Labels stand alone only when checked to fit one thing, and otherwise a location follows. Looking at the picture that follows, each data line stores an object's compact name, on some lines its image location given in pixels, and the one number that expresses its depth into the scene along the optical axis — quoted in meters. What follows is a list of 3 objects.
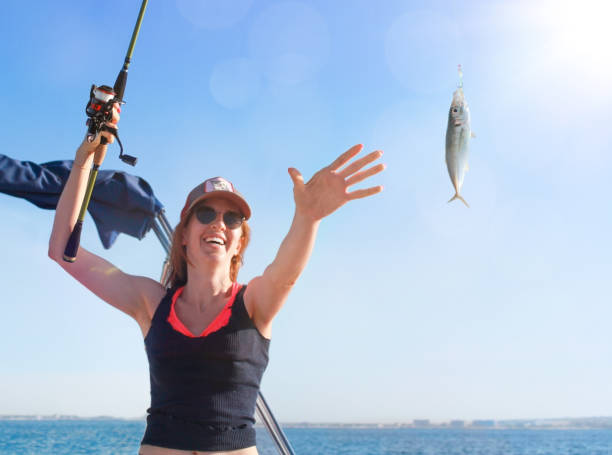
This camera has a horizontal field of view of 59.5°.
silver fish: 3.02
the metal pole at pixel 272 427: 3.56
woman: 2.03
